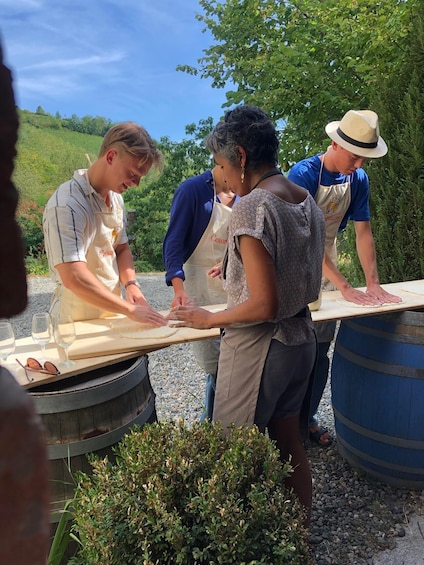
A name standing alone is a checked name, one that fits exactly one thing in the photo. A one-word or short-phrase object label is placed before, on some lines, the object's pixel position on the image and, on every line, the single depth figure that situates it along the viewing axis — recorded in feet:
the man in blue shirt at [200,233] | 9.61
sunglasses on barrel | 6.75
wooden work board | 7.07
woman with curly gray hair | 5.92
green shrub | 4.73
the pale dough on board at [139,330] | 8.18
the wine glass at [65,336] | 7.22
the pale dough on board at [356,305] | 9.75
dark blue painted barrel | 9.10
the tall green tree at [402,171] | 16.70
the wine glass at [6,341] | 6.86
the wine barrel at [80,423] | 6.06
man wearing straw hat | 10.35
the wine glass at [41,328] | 7.16
